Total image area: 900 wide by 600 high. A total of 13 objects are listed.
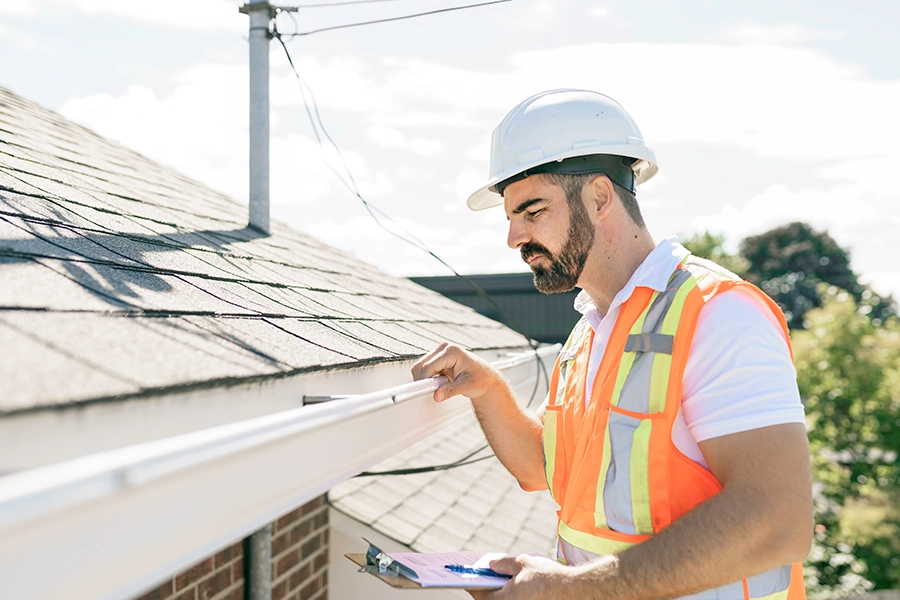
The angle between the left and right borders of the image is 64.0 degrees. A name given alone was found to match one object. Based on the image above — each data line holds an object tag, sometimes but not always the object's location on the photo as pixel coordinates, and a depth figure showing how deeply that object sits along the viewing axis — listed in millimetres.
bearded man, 1665
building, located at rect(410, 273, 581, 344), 22250
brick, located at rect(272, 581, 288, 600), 3942
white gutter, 800
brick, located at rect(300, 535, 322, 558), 4355
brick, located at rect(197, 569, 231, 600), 3335
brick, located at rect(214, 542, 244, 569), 3486
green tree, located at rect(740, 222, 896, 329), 49438
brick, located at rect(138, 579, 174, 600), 3000
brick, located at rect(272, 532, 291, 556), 3934
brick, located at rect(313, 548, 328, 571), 4562
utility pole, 4609
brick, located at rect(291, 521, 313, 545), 4215
